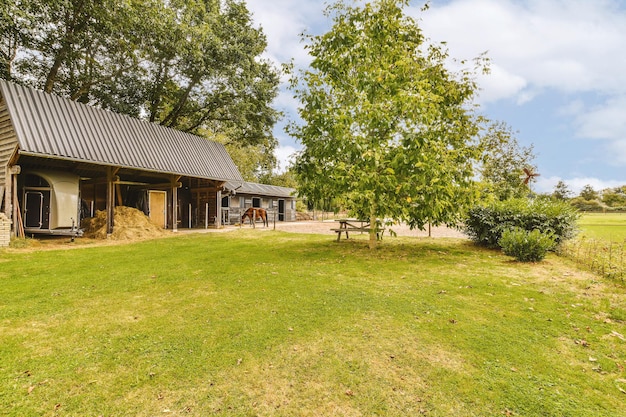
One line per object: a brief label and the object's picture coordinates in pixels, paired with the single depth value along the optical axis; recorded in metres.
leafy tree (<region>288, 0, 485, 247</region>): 7.91
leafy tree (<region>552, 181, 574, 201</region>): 50.89
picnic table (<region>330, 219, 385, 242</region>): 9.70
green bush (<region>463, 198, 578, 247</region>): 9.02
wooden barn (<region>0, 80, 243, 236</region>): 10.95
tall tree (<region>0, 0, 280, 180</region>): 15.33
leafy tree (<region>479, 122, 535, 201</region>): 18.03
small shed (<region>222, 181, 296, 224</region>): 22.83
